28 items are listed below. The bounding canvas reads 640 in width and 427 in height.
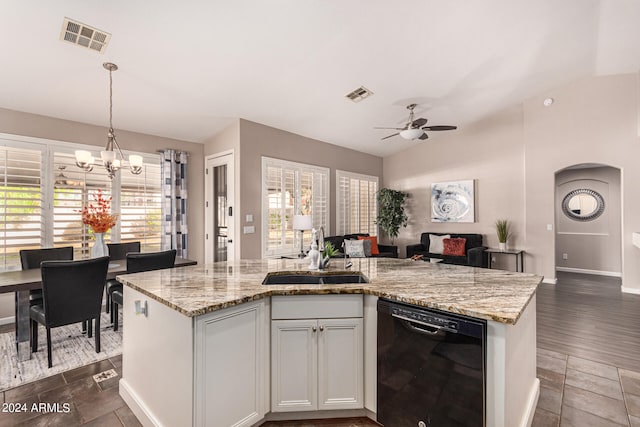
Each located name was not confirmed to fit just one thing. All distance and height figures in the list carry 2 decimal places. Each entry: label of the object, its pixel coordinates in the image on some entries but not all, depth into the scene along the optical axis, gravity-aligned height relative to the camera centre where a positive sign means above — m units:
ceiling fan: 4.66 +1.35
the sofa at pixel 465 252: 5.79 -0.66
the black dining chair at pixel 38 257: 3.36 -0.43
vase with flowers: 3.44 -0.07
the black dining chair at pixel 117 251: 3.85 -0.43
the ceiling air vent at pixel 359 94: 4.46 +1.84
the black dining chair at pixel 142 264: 3.29 -0.48
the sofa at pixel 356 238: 6.20 -0.55
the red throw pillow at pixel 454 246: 6.27 -0.56
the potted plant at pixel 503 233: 6.09 -0.28
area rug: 2.66 -1.31
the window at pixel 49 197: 3.77 +0.30
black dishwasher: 1.55 -0.81
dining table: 2.71 -0.59
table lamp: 4.42 -0.04
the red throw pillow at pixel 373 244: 6.57 -0.53
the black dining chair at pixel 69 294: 2.75 -0.69
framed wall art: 6.71 +0.38
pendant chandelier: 3.18 +0.64
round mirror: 6.70 +0.30
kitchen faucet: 2.61 -0.25
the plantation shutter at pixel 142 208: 4.69 +0.19
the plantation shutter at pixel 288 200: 5.15 +0.35
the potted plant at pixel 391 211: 7.11 +0.18
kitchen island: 1.63 -0.72
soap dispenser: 2.60 -0.30
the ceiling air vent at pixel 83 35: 2.67 +1.65
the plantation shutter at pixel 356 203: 6.67 +0.37
